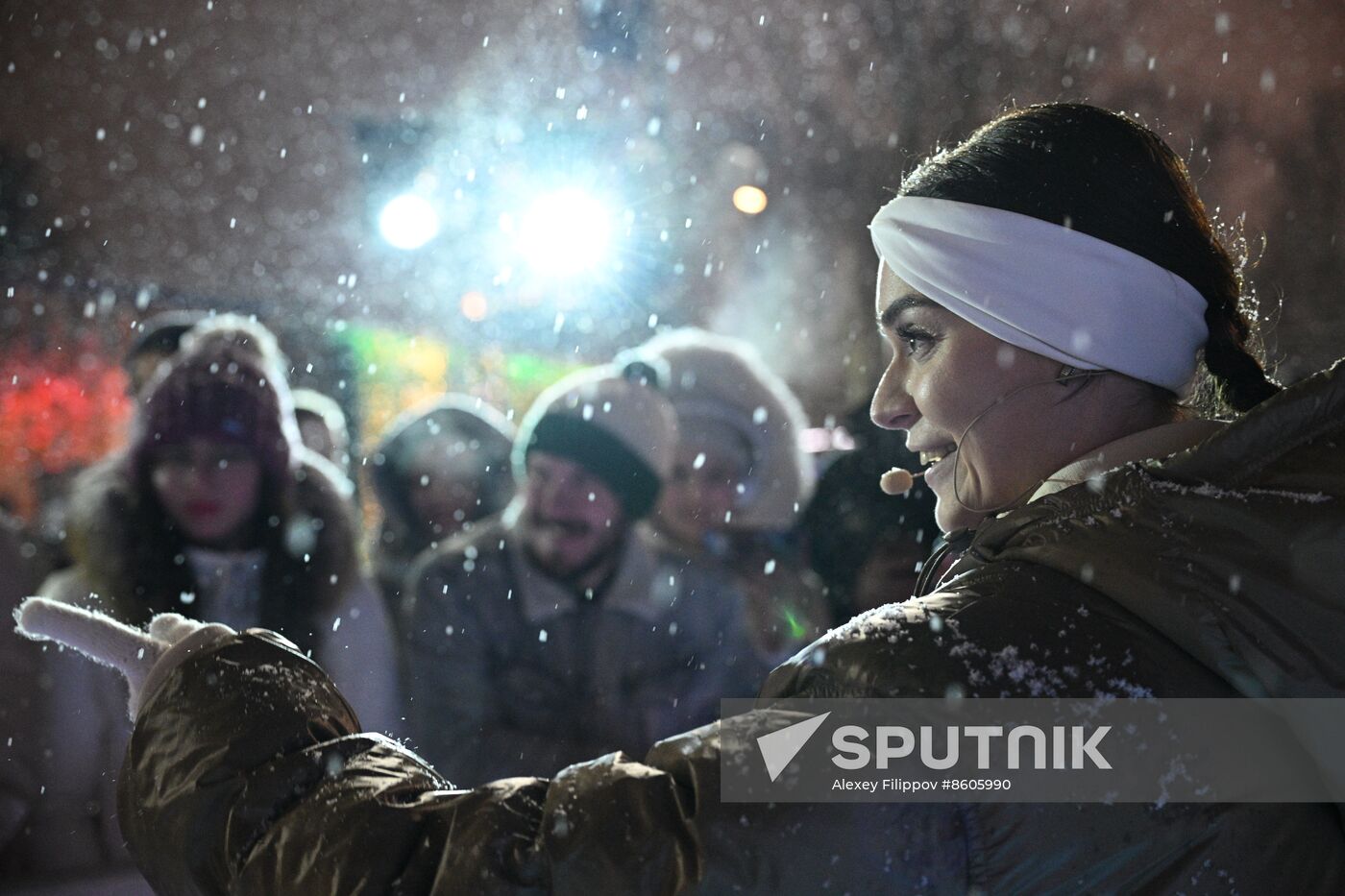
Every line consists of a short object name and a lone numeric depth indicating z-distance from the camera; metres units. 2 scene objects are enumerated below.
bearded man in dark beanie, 2.95
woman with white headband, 0.93
